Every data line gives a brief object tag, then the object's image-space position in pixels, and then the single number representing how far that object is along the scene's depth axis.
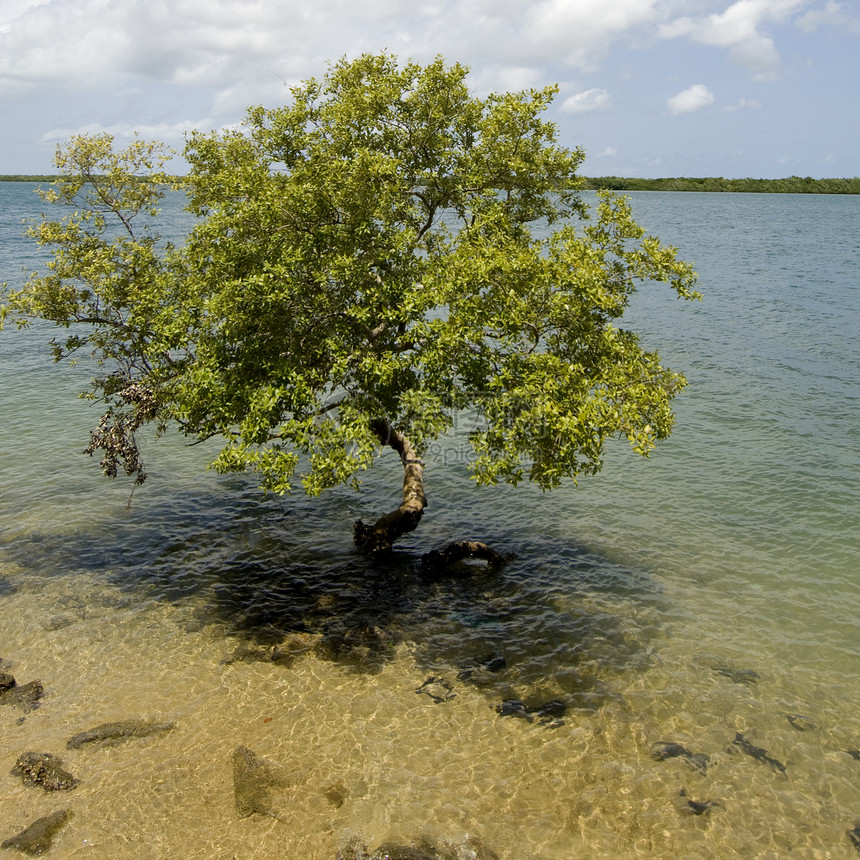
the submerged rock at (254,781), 13.57
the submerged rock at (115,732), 15.08
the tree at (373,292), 16.53
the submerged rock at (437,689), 16.86
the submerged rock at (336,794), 13.76
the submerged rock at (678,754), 15.09
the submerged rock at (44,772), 13.91
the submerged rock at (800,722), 16.22
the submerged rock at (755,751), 15.16
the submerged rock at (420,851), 12.61
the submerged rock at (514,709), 16.34
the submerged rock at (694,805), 13.91
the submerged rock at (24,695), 16.19
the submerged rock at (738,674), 17.75
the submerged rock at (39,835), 12.50
